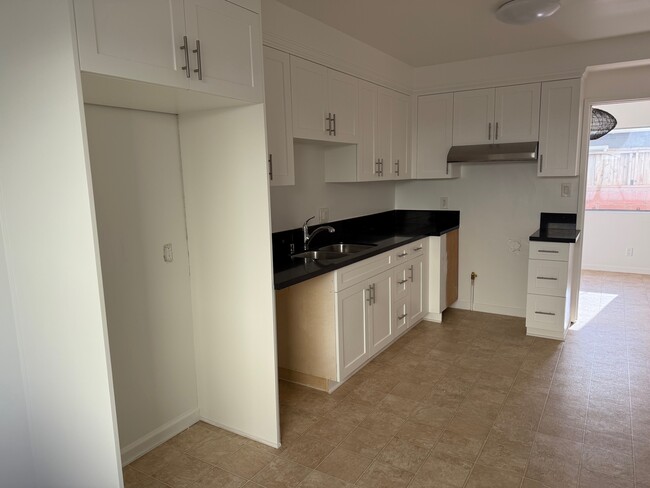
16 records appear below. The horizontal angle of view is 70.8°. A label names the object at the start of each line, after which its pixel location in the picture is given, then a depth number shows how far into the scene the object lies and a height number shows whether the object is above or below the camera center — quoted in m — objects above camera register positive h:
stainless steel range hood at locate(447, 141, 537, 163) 3.99 +0.23
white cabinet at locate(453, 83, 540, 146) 4.07 +0.58
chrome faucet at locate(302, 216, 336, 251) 3.47 -0.38
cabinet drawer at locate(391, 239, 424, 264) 3.65 -0.58
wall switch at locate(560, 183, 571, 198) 4.19 -0.12
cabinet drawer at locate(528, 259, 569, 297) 3.83 -0.84
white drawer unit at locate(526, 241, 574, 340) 3.82 -0.94
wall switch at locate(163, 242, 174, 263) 2.46 -0.35
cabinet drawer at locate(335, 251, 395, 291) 2.93 -0.60
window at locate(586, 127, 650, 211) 6.51 +0.06
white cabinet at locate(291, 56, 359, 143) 2.94 +0.56
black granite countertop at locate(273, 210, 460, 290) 2.74 -0.47
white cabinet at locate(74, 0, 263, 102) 1.50 +0.54
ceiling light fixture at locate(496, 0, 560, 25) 2.69 +1.01
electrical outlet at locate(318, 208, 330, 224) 3.81 -0.26
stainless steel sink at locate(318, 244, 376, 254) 3.68 -0.52
